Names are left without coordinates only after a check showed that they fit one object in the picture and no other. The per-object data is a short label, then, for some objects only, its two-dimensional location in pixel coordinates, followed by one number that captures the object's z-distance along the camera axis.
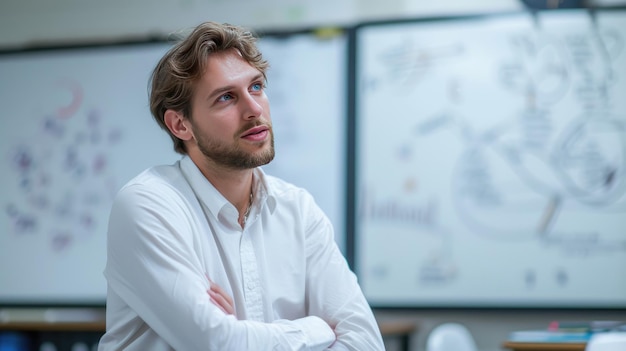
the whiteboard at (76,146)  3.69
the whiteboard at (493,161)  3.26
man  1.55
